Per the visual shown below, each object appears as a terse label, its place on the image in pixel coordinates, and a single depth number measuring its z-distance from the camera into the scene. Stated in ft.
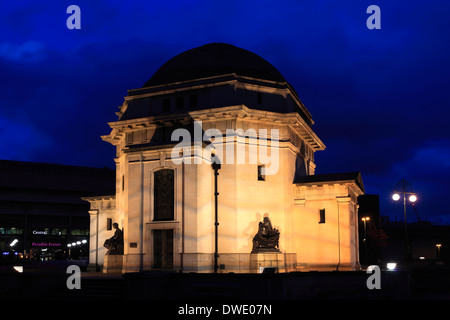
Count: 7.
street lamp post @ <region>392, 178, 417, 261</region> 128.90
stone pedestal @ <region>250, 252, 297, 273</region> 119.55
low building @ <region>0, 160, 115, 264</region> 322.96
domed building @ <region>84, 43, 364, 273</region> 119.65
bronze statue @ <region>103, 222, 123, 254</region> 127.75
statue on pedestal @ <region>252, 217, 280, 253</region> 120.26
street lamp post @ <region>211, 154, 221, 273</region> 103.30
